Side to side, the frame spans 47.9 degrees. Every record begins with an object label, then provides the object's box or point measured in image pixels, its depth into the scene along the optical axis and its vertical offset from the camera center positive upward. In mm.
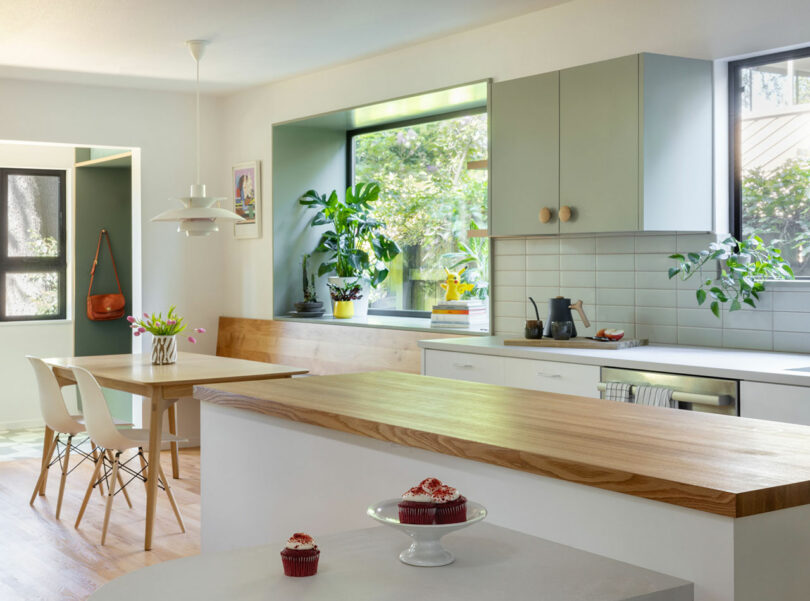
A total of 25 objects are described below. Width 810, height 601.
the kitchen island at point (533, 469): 1273 -304
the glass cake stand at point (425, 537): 1347 -358
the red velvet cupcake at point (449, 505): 1361 -312
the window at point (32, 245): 7445 +450
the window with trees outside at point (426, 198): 5777 +668
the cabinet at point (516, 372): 3738 -329
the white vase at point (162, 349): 4992 -278
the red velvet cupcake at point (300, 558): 1300 -371
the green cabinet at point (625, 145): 3812 +664
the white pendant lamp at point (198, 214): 4715 +439
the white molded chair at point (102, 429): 4250 -618
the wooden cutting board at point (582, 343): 3902 -202
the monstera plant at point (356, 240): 6367 +419
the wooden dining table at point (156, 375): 4266 -379
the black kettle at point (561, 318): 4223 -97
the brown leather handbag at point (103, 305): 7613 -55
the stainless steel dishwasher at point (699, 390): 3168 -330
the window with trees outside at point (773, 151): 3766 +621
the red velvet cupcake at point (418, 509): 1355 -315
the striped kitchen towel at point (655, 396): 3348 -368
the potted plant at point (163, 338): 4992 -217
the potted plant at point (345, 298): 6312 +0
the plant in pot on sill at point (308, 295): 6461 +19
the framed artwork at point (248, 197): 6742 +760
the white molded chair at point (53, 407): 4695 -560
